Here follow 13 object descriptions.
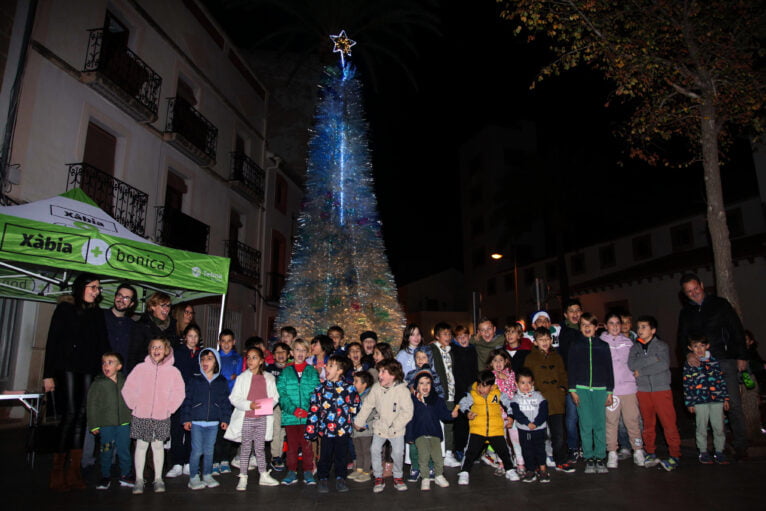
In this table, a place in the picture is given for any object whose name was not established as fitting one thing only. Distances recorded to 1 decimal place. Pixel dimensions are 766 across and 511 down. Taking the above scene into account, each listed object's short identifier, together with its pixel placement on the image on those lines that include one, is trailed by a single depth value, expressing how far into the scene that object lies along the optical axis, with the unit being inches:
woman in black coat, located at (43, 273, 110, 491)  218.7
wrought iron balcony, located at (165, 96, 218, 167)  580.1
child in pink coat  222.2
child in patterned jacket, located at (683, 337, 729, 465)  258.8
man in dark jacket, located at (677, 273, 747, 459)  262.7
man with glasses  251.6
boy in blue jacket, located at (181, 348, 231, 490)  231.8
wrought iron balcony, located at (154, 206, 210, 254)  554.3
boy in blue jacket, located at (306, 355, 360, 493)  227.8
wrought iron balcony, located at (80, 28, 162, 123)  454.0
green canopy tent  241.6
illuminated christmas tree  380.2
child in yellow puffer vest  236.1
